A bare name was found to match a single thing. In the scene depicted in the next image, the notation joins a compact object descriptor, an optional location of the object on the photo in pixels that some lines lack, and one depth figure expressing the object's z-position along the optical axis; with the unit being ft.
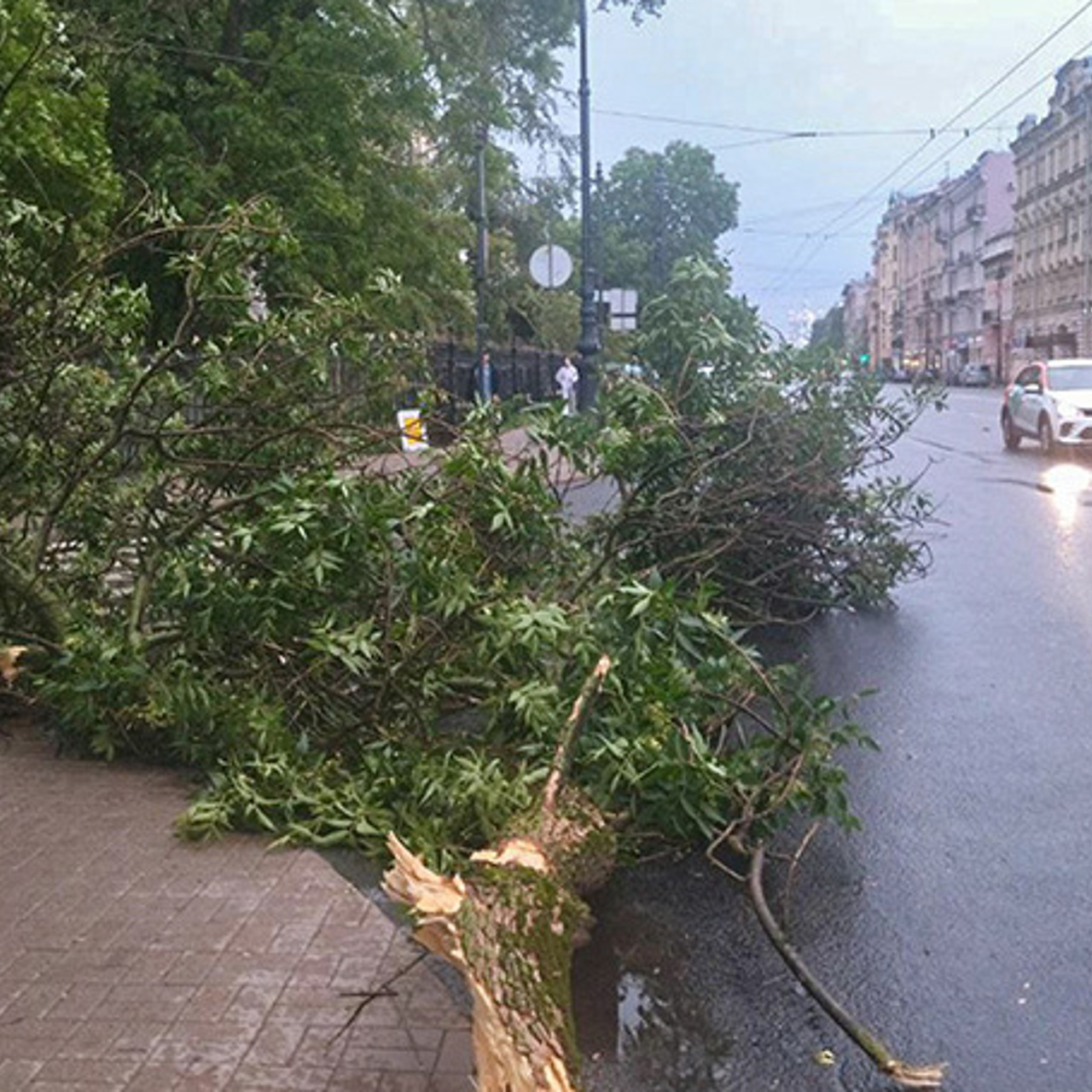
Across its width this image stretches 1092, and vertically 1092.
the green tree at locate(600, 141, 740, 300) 264.11
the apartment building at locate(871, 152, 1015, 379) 329.93
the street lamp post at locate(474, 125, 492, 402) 94.07
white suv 78.69
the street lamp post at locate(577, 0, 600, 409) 85.76
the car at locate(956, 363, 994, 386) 283.79
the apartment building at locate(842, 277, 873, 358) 571.81
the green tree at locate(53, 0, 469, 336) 64.13
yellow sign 24.53
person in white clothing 112.06
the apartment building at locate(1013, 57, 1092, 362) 238.48
